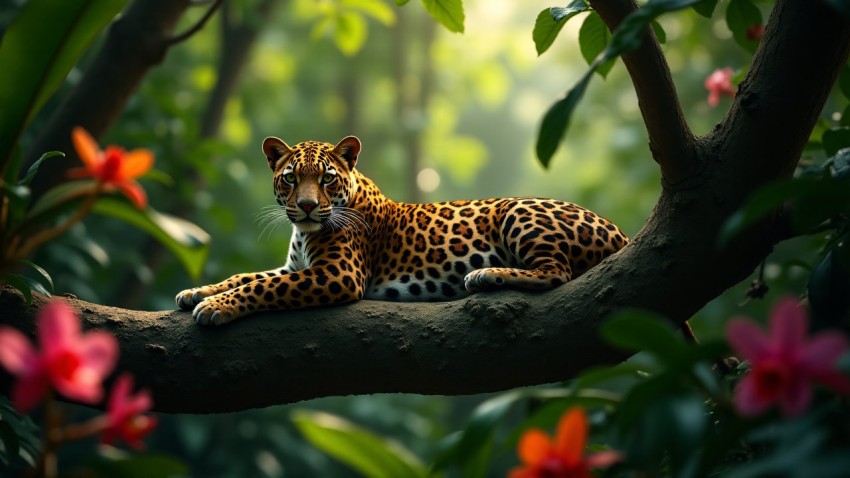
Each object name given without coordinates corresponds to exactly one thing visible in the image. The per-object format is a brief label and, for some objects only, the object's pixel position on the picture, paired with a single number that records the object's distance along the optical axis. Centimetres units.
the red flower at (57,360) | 131
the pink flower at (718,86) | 403
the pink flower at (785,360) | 129
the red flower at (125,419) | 139
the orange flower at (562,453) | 143
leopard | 345
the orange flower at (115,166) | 155
